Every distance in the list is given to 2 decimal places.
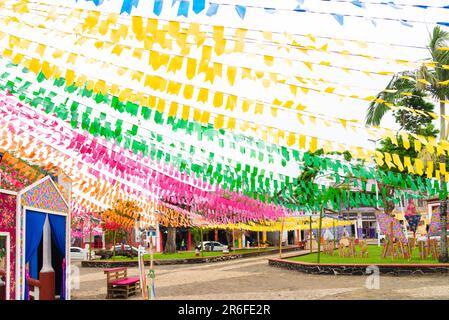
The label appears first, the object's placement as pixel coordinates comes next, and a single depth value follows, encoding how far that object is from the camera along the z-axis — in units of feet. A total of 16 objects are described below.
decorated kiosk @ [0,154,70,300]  24.09
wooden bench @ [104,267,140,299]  41.47
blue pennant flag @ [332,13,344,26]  8.60
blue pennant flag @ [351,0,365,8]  9.02
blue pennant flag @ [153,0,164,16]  8.57
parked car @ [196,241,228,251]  126.14
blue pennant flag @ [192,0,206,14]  8.26
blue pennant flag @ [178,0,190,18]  8.44
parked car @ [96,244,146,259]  104.56
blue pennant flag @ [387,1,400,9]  9.07
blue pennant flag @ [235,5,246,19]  8.22
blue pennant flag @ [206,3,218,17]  8.37
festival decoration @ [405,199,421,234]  86.07
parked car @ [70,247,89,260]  113.91
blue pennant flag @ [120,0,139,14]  8.46
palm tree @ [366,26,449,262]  49.53
